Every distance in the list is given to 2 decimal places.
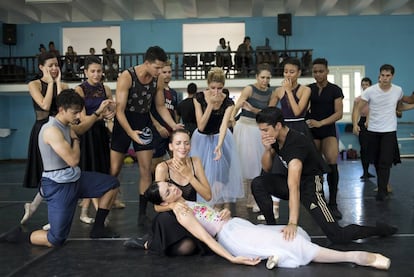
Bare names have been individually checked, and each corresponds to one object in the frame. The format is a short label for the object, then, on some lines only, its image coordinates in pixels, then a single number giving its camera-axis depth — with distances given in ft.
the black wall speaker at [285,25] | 40.47
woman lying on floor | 7.92
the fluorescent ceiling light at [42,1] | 34.47
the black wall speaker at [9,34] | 42.96
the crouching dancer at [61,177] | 9.27
